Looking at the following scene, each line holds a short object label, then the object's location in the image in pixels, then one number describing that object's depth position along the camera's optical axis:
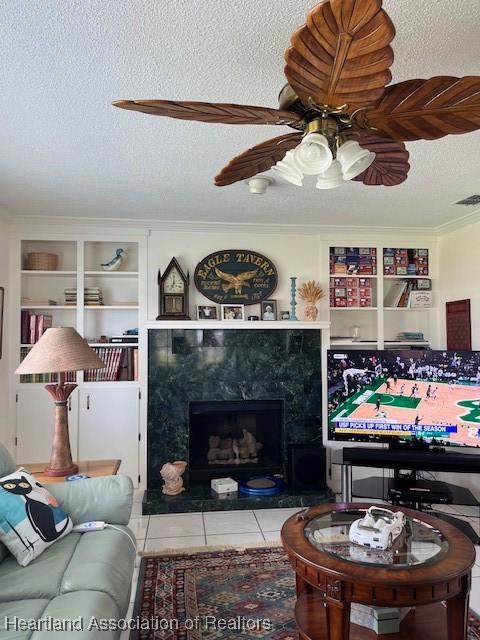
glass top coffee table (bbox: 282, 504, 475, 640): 1.69
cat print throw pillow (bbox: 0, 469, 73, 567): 1.98
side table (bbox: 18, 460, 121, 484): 2.68
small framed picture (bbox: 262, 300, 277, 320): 4.29
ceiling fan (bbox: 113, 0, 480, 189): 1.02
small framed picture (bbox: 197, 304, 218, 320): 4.23
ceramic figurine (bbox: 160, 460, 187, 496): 3.92
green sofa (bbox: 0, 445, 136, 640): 1.53
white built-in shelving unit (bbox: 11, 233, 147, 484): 3.99
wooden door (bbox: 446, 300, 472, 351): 4.05
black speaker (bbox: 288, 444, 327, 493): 4.00
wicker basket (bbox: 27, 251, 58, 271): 4.08
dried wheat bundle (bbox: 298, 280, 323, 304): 4.25
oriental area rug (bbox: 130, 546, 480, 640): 2.16
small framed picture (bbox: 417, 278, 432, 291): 4.49
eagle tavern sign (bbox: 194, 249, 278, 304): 4.27
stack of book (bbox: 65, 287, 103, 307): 4.14
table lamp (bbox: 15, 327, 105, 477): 2.63
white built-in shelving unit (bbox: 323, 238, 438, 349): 4.44
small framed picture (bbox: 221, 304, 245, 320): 4.25
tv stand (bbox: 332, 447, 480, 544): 3.35
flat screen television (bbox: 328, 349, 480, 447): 3.52
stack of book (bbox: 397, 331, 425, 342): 4.52
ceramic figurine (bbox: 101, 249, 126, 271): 4.20
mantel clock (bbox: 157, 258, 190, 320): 4.16
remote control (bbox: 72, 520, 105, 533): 2.26
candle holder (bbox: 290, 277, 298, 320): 4.27
